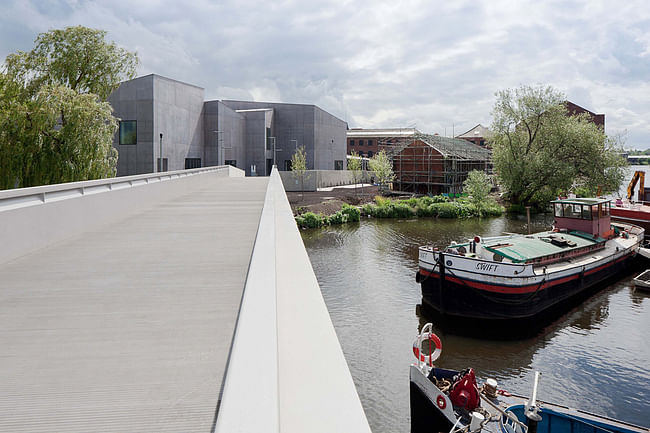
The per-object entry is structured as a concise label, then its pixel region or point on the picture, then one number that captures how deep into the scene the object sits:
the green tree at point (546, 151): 42.53
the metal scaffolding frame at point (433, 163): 57.62
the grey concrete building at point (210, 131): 42.00
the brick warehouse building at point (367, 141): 104.64
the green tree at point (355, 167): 67.41
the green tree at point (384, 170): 59.66
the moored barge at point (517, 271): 17.05
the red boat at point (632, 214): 30.75
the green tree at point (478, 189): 45.91
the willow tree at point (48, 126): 20.52
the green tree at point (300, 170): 55.09
